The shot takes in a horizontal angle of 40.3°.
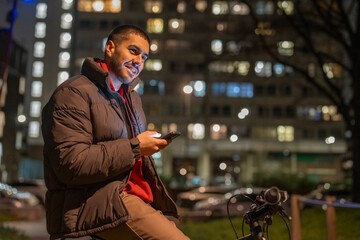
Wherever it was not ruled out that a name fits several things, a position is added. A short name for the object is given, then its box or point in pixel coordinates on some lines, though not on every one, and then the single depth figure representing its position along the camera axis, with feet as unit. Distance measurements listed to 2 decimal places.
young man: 7.58
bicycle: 8.39
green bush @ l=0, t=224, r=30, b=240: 31.78
